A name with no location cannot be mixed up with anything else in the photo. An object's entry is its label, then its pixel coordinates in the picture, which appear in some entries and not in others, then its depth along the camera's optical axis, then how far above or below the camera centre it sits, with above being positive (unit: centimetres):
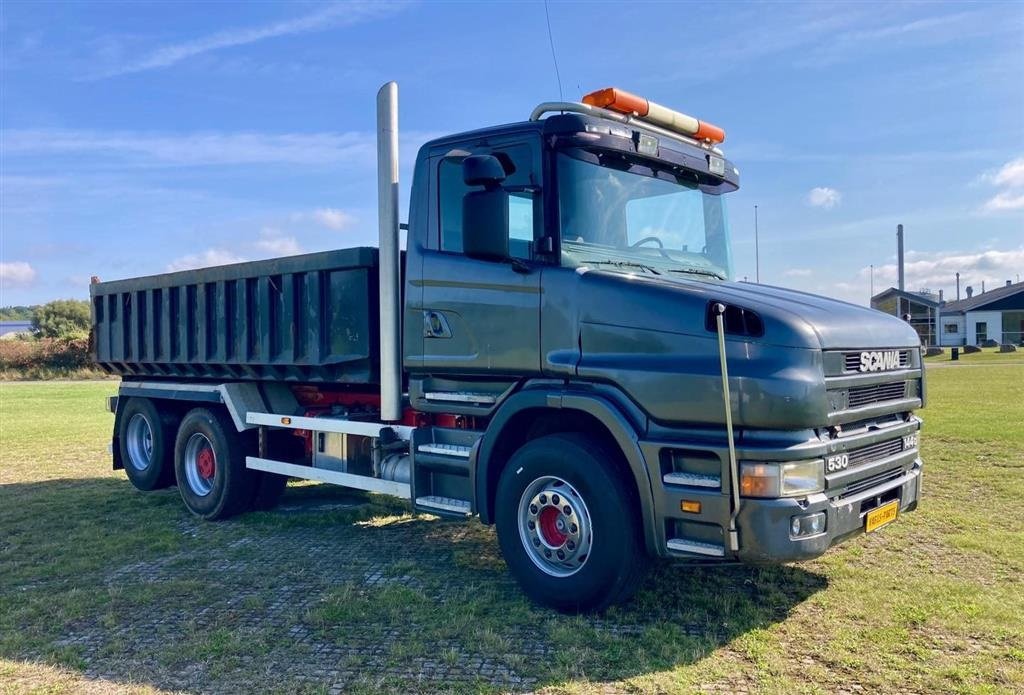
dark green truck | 420 -6
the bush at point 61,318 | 5147 +291
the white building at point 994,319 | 5950 +237
